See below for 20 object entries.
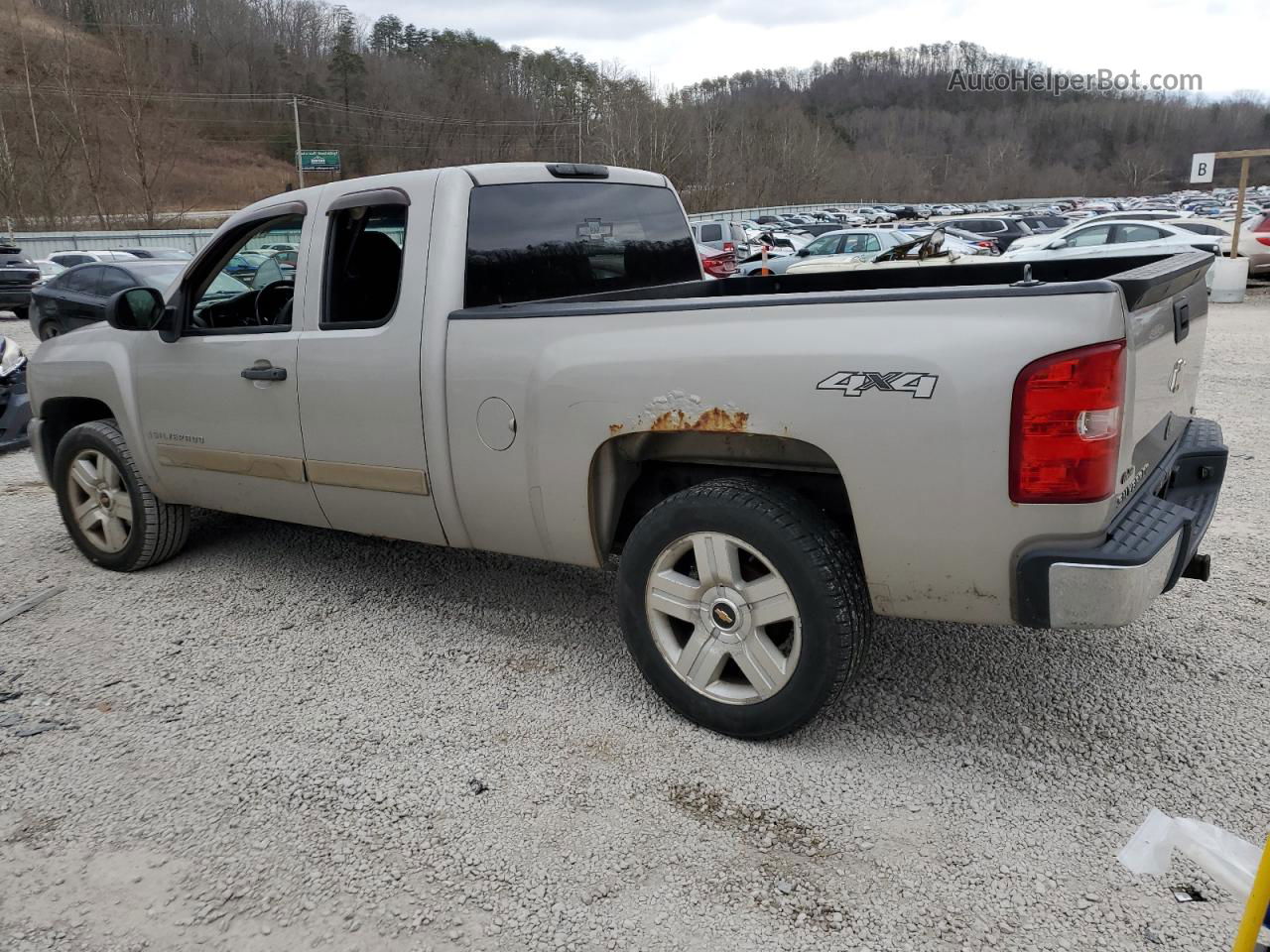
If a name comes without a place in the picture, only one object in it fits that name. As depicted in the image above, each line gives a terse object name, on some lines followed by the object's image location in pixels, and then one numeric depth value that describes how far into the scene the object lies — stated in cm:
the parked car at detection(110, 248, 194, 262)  2025
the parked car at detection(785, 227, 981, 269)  1263
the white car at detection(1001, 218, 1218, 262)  1795
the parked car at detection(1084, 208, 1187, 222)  1969
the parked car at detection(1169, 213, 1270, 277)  1864
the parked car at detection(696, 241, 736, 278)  1590
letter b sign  1788
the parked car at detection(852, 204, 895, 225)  5338
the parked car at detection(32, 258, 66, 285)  2420
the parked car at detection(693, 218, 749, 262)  2620
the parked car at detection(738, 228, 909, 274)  2258
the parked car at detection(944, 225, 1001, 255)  2327
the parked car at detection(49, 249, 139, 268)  2415
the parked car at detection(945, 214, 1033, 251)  3089
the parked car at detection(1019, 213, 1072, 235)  3409
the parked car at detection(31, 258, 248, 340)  1445
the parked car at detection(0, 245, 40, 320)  2144
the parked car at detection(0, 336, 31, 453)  836
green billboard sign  6525
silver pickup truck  251
